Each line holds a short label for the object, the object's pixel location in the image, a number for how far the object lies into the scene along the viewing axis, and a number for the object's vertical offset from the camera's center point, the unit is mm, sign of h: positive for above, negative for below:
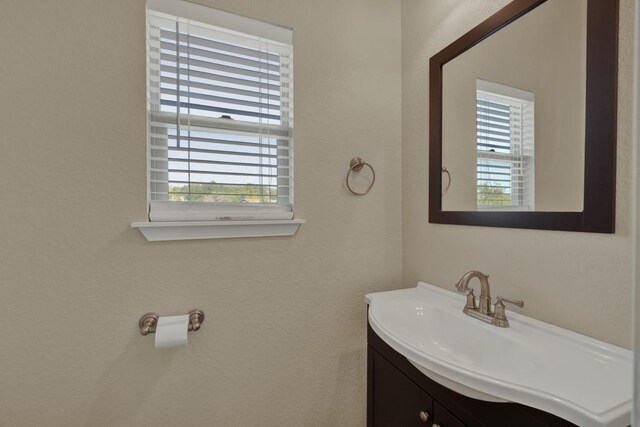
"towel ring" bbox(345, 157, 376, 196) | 1358 +216
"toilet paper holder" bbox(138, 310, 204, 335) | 1022 -442
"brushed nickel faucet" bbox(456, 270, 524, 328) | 893 -330
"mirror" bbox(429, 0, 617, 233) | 725 +305
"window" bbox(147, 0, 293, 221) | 1095 +403
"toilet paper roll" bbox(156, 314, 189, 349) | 967 -452
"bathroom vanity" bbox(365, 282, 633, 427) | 548 -396
